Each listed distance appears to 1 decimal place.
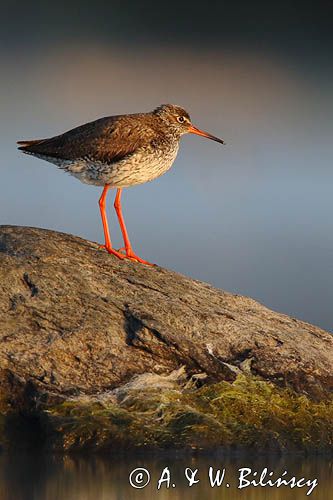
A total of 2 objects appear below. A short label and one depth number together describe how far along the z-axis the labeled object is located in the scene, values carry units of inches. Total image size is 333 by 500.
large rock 536.4
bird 658.8
